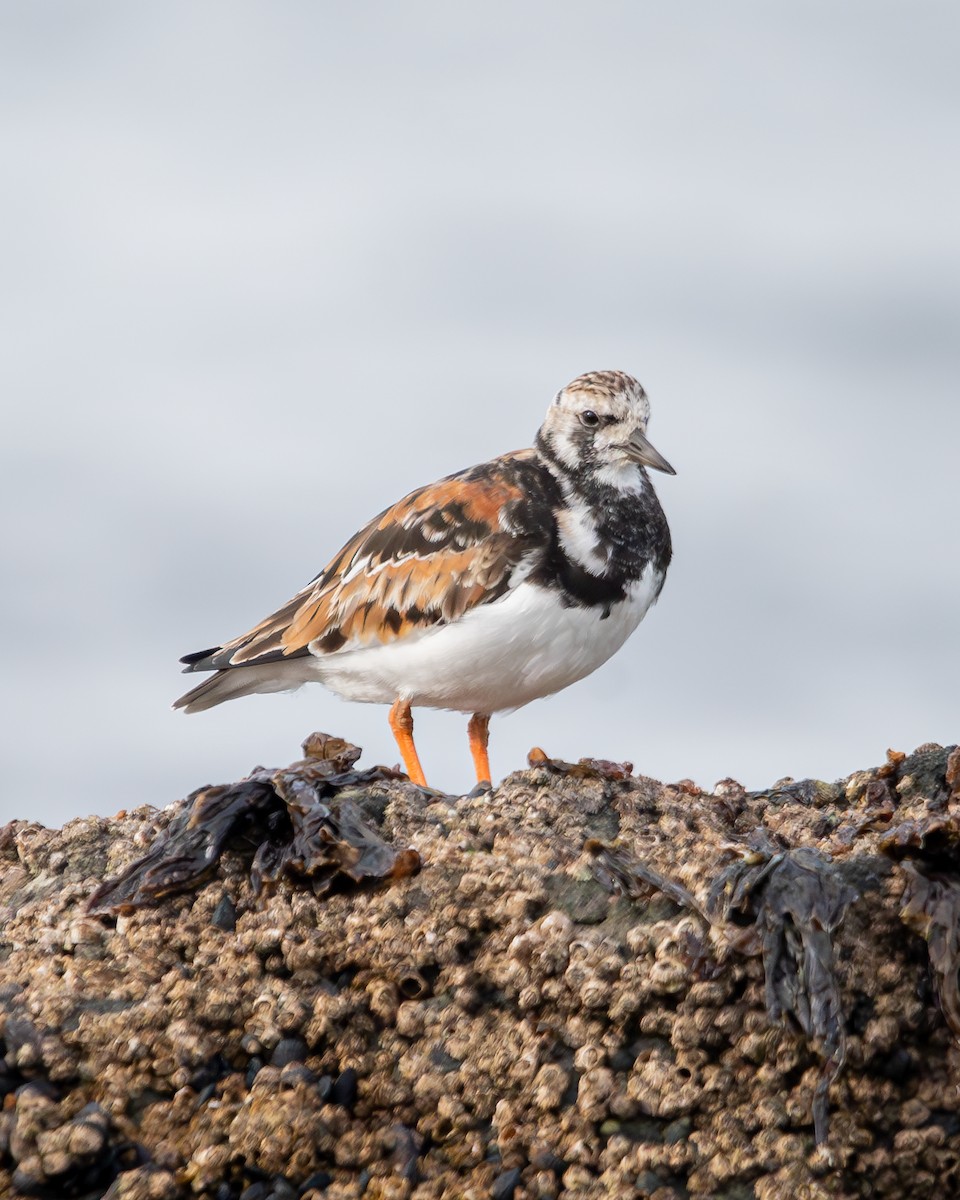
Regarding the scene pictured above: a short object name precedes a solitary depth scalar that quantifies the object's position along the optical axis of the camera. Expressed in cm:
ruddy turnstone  1363
